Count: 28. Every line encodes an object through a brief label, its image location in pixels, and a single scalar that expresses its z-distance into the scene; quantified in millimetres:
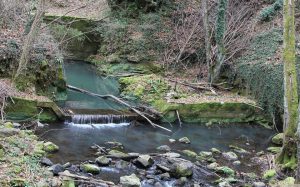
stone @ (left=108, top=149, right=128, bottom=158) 11398
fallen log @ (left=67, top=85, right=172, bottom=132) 15184
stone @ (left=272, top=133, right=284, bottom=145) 14959
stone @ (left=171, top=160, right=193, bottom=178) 10641
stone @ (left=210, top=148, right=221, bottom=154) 13336
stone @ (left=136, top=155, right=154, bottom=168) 10970
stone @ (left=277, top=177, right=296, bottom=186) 9906
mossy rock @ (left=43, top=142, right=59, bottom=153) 11008
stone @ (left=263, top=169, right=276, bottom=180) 11148
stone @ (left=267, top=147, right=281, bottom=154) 13764
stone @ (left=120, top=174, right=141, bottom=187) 9685
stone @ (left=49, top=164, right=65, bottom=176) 9141
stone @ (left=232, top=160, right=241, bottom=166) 12318
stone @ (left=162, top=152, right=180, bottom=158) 11960
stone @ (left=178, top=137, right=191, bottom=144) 14125
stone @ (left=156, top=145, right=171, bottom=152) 12902
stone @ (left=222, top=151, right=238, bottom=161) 12805
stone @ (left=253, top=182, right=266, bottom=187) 10484
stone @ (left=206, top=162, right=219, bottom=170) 11588
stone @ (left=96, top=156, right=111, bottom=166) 10752
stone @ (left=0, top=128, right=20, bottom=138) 9523
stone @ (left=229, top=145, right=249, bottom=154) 13711
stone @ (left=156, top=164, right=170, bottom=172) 10789
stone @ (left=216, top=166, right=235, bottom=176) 11312
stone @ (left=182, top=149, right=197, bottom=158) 12672
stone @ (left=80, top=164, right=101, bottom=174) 10103
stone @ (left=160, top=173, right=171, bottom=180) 10467
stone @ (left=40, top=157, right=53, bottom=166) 9544
